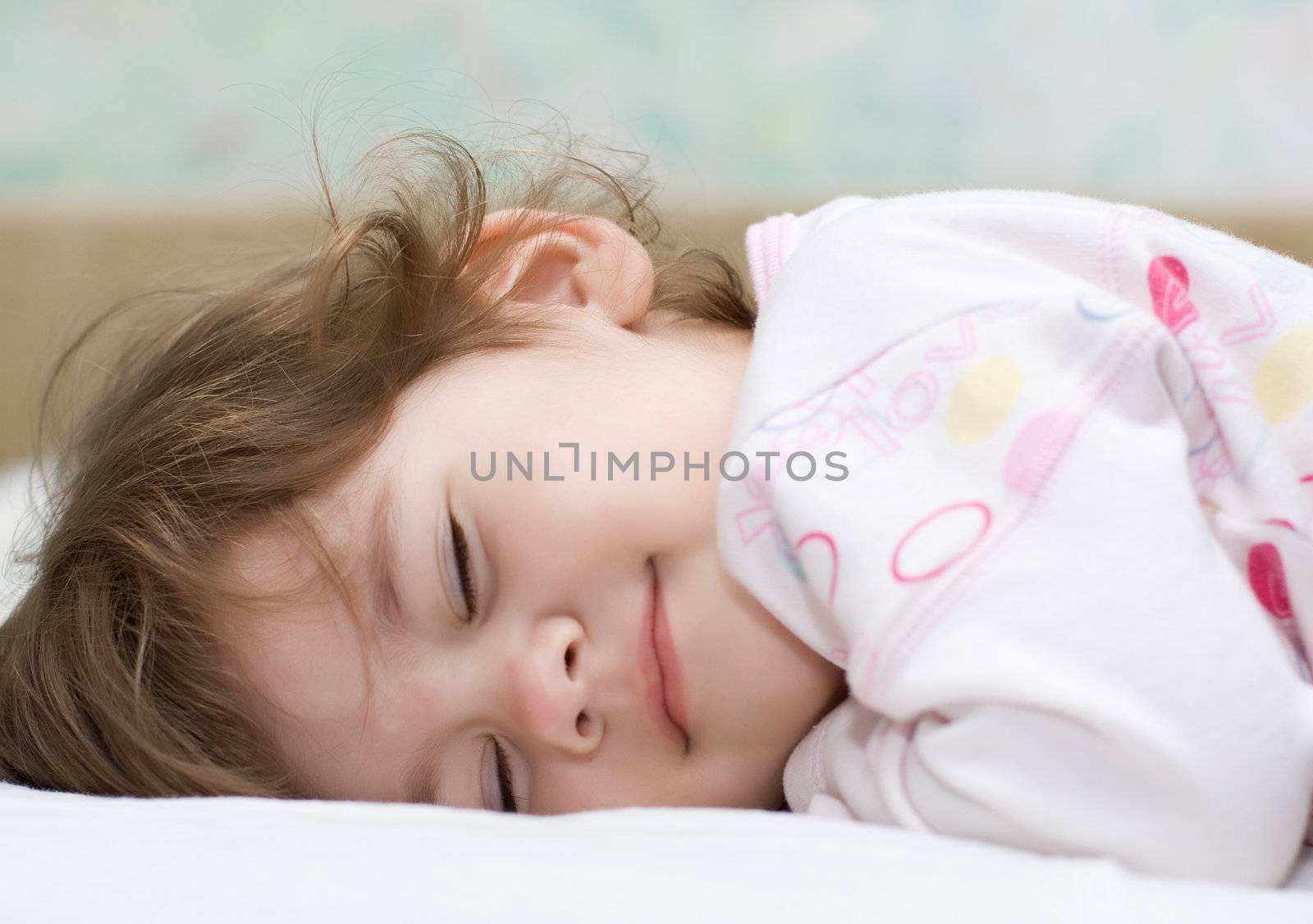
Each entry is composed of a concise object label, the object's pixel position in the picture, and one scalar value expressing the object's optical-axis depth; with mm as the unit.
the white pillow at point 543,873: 441
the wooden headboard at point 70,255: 897
